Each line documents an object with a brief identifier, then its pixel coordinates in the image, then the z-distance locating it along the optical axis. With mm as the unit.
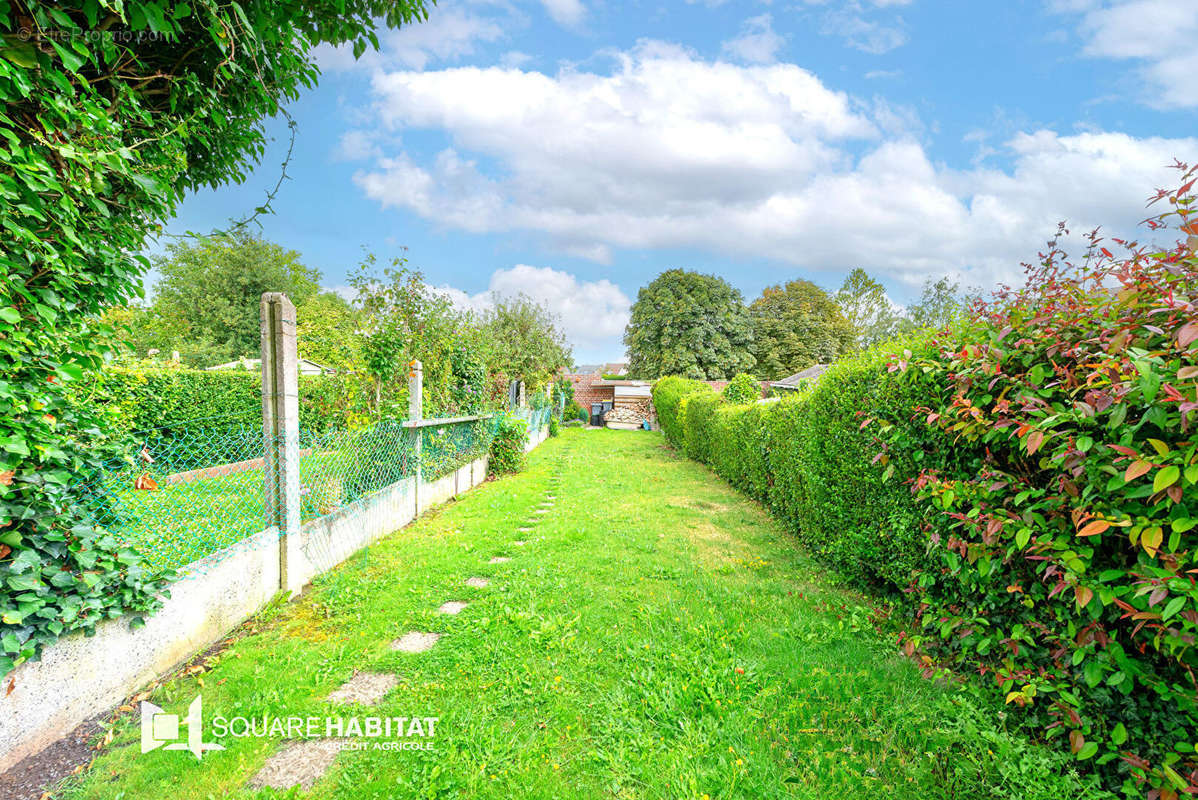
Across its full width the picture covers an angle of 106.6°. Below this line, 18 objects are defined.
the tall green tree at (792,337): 32438
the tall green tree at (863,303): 34344
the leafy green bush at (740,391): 12375
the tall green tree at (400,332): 5980
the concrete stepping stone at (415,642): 2926
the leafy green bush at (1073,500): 1264
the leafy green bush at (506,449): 9430
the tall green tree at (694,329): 29812
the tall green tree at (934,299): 26875
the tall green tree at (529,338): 16969
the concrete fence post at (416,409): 5938
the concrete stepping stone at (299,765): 1874
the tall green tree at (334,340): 6043
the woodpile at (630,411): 27094
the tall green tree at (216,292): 26188
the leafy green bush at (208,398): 2568
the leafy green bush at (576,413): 25462
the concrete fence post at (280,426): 3574
